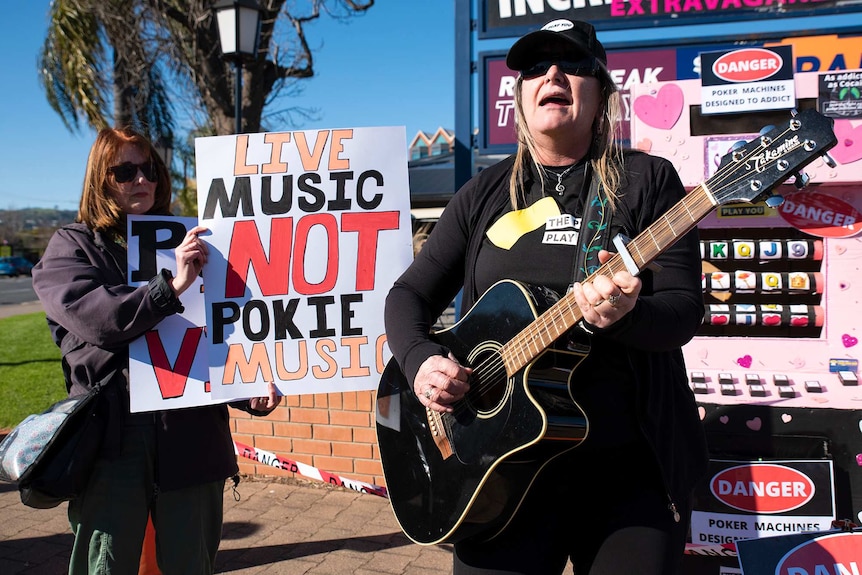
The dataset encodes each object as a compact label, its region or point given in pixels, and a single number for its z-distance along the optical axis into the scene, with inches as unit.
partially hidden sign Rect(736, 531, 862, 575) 92.1
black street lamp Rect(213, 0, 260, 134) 273.1
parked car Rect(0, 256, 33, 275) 1763.0
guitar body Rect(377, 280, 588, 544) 63.6
